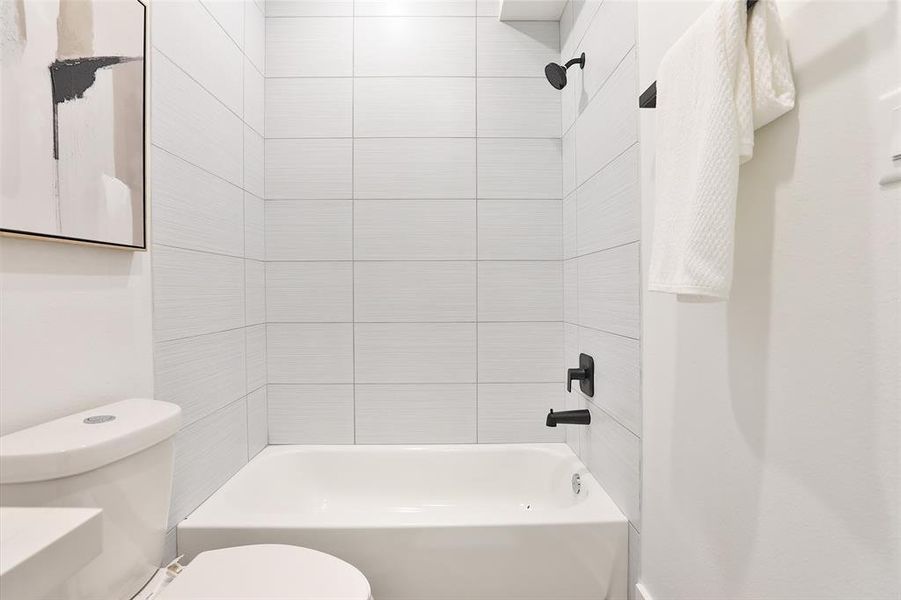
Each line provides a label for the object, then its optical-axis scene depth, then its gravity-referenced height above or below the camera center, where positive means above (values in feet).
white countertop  1.64 -1.03
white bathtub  4.31 -2.48
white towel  2.32 +0.94
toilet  2.49 -1.45
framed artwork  2.68 +1.20
